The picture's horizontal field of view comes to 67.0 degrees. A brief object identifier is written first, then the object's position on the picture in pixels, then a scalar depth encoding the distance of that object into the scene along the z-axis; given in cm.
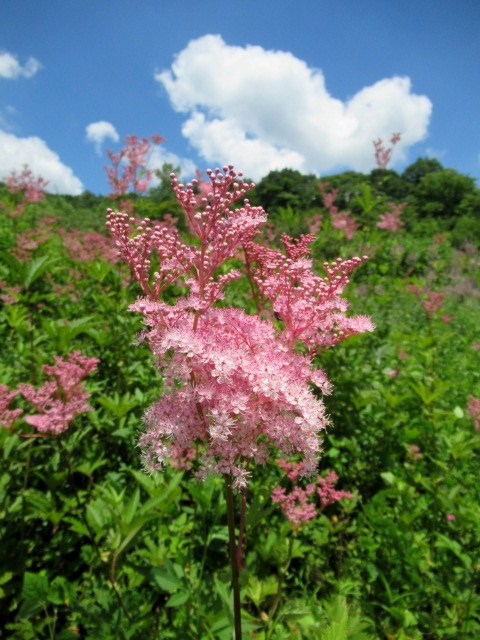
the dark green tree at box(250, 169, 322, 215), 4916
